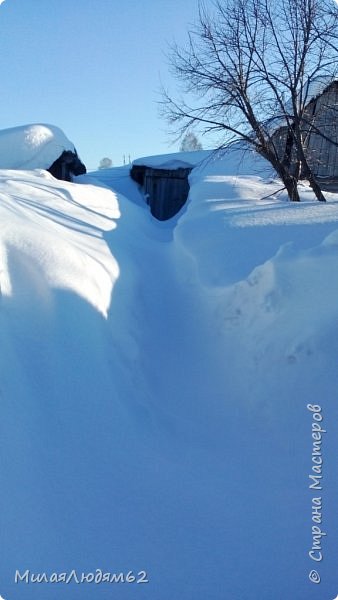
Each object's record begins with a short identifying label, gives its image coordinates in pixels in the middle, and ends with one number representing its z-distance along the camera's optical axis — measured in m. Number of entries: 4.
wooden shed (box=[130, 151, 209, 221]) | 15.01
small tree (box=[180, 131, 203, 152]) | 30.44
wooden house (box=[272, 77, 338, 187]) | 9.59
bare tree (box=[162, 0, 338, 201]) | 8.66
